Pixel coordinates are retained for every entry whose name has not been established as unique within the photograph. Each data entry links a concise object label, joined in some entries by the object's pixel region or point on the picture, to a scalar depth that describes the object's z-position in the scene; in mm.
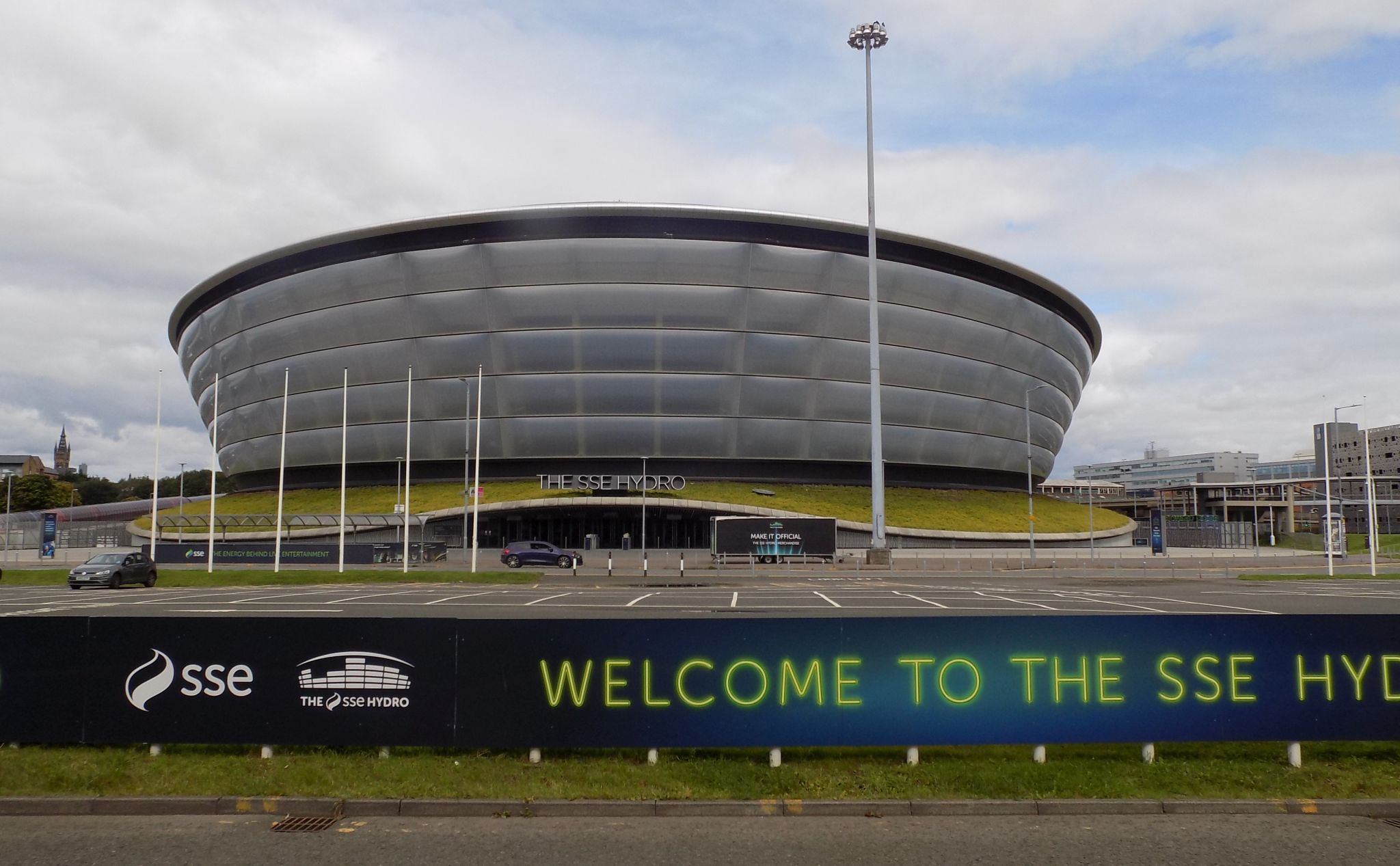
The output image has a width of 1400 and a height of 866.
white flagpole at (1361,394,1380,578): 37750
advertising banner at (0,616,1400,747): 8109
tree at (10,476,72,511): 115750
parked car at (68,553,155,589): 31625
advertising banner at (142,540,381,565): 44625
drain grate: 6796
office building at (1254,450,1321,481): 175712
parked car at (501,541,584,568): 45625
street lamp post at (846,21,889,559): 42125
